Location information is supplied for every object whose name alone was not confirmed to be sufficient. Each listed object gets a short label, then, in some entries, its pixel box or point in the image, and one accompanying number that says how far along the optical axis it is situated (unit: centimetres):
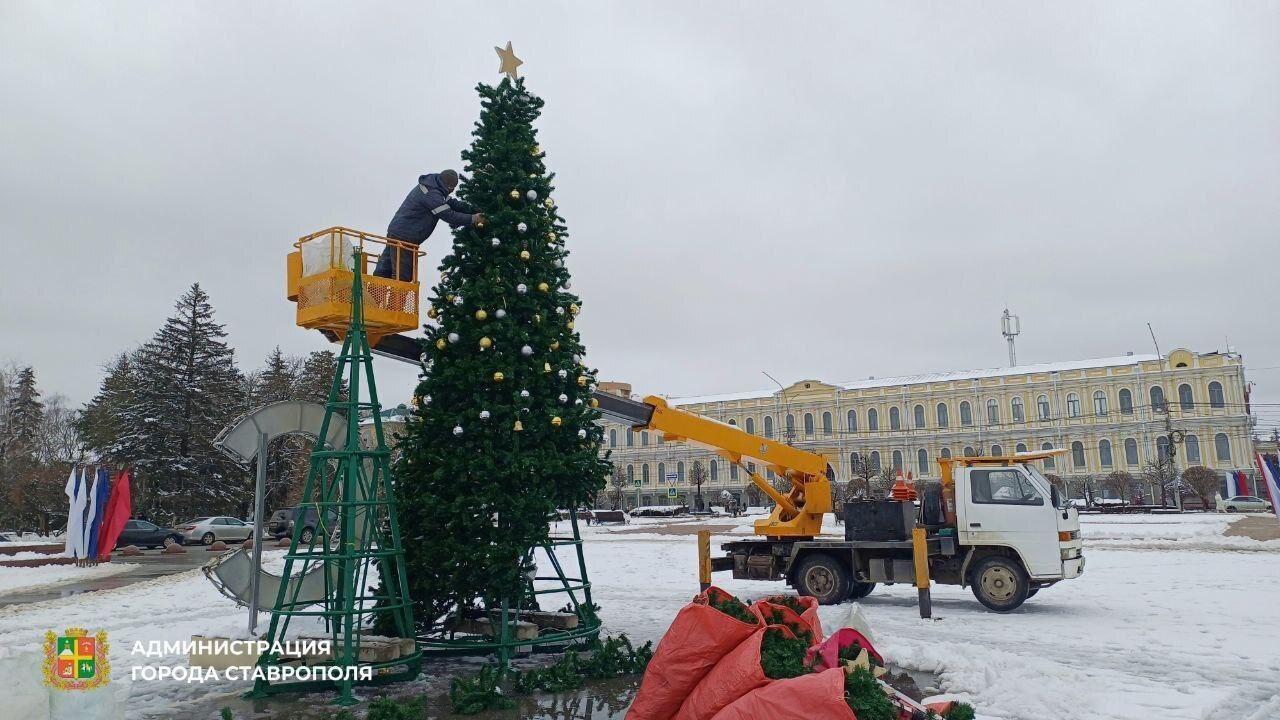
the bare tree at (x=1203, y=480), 6125
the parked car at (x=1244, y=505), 5238
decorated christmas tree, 849
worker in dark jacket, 919
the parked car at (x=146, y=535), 3394
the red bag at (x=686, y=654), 568
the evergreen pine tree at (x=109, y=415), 4768
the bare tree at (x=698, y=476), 7000
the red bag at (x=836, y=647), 582
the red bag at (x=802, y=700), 446
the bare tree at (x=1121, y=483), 6706
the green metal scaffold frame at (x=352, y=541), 771
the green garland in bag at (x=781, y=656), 525
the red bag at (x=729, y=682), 518
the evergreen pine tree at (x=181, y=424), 4691
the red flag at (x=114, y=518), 2611
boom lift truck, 1272
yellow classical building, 7088
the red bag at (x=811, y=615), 668
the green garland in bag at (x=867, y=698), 466
